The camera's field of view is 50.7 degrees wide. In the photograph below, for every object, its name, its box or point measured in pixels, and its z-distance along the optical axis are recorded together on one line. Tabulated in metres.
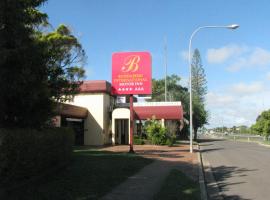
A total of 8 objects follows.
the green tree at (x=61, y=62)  10.07
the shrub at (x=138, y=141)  27.06
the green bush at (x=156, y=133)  26.63
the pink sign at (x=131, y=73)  18.27
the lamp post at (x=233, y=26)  18.73
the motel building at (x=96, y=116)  25.91
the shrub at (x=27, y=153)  6.80
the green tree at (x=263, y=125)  38.45
